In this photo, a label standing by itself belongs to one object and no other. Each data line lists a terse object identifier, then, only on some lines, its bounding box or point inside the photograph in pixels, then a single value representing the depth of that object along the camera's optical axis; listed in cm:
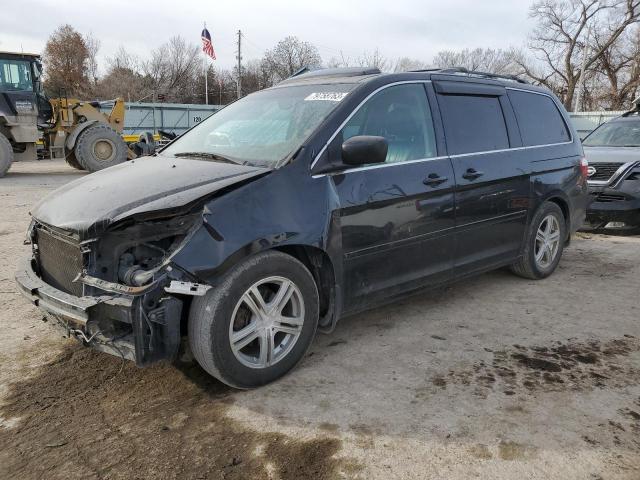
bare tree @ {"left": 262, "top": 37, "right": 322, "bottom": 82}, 5294
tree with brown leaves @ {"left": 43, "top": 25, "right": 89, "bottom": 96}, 5547
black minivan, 277
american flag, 3781
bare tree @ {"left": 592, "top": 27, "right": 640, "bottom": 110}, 4088
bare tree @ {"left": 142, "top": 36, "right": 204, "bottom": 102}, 5850
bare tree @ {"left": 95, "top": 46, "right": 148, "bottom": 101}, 5331
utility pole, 5147
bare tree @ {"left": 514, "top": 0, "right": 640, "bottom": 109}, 4016
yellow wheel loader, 1496
